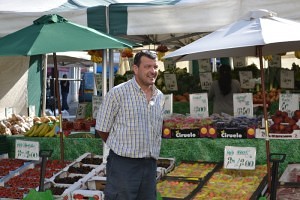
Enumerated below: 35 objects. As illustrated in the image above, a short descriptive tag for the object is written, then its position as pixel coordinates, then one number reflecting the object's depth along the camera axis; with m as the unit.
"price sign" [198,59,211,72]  8.46
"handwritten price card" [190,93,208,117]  5.57
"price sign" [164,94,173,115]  5.75
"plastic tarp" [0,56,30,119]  10.16
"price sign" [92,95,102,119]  6.10
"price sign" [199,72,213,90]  7.72
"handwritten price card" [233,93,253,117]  5.39
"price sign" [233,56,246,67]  8.80
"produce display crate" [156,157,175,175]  4.90
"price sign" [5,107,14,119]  9.67
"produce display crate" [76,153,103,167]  5.30
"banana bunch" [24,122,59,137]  5.78
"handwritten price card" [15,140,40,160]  5.00
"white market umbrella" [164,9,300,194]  3.46
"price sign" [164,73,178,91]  7.95
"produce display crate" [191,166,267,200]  4.20
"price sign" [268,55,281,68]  8.05
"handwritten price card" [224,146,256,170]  4.41
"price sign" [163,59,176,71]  9.38
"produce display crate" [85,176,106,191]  4.78
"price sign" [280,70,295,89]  7.07
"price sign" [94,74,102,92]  7.80
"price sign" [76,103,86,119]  7.61
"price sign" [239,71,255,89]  7.47
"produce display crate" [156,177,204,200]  4.21
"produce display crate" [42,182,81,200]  4.50
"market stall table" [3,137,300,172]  4.59
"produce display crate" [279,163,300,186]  4.45
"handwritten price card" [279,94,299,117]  5.26
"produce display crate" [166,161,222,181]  4.63
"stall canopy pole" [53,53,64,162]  5.17
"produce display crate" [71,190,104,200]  4.35
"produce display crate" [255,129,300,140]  4.58
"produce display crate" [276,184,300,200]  4.15
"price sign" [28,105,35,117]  9.74
